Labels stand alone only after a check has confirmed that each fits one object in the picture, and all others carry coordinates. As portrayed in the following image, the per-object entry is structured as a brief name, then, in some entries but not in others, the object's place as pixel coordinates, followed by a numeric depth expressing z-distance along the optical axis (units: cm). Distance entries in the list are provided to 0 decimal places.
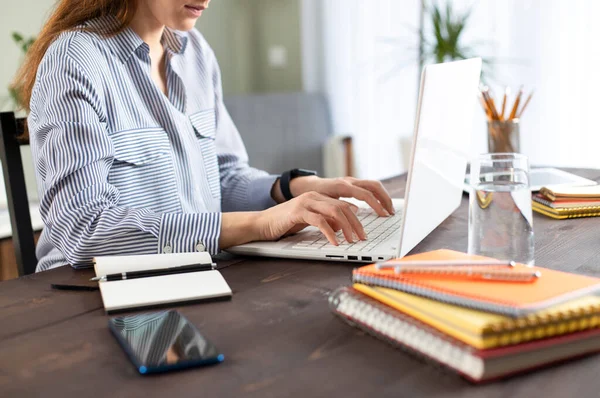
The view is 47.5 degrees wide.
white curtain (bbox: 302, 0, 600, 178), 293
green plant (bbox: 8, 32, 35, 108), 286
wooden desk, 58
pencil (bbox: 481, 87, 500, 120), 163
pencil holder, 162
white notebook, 81
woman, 107
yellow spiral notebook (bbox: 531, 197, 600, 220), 120
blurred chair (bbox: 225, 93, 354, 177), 354
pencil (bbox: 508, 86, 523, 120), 163
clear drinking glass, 87
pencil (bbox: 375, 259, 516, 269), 69
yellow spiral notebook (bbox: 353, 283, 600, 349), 57
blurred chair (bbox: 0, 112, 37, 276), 131
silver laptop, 87
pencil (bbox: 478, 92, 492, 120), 164
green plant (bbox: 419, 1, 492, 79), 312
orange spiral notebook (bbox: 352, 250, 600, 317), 59
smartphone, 63
